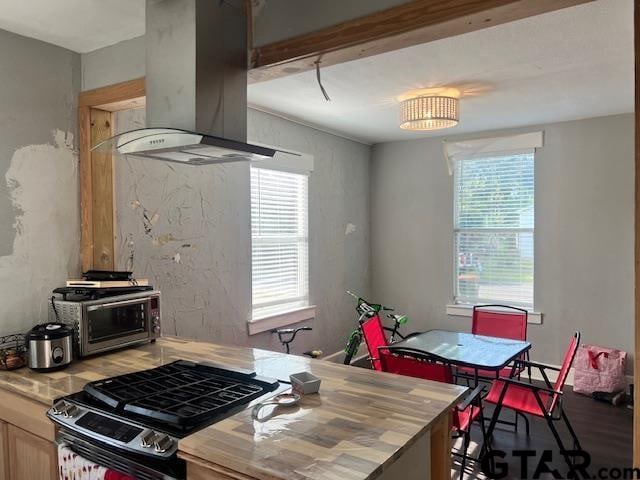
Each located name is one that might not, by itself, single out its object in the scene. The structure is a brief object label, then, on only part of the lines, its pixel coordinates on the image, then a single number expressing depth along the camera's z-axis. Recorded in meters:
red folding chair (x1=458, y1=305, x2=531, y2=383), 3.77
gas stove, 1.41
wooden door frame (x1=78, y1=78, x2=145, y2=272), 2.48
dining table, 2.88
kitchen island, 1.23
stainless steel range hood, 1.63
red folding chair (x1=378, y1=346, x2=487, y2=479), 2.45
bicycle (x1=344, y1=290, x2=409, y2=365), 3.84
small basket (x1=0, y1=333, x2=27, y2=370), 2.06
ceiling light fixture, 3.22
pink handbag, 3.97
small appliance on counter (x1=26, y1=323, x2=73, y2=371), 1.99
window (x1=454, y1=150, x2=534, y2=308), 4.60
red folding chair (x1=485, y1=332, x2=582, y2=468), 2.64
